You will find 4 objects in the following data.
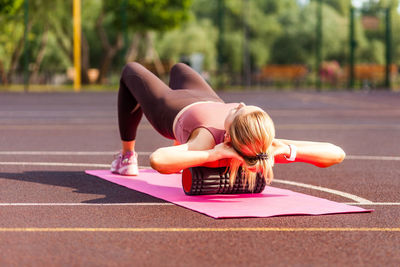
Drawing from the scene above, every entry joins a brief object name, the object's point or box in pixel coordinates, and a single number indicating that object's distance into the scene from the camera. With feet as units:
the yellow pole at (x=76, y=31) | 135.64
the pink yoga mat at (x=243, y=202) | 22.43
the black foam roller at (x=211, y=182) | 24.65
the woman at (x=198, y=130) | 22.57
